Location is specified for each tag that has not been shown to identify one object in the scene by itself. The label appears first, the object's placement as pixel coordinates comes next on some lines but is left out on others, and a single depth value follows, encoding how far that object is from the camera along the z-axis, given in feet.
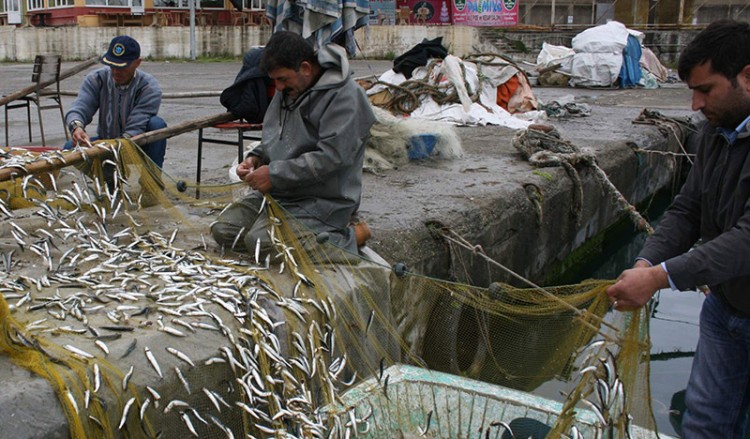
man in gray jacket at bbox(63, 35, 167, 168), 21.29
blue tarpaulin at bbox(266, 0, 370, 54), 20.99
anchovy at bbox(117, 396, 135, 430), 10.42
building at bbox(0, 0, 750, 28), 123.95
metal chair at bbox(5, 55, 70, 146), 31.07
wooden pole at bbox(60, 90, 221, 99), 26.83
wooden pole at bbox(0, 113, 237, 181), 17.26
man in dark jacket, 9.89
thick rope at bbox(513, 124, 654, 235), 29.04
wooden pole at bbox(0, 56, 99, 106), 26.02
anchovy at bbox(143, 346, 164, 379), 11.20
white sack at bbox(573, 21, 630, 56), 67.46
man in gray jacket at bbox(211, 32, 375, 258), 15.61
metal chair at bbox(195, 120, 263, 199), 22.97
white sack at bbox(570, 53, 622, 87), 67.62
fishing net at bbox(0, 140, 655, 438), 11.07
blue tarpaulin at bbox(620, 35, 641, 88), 68.64
